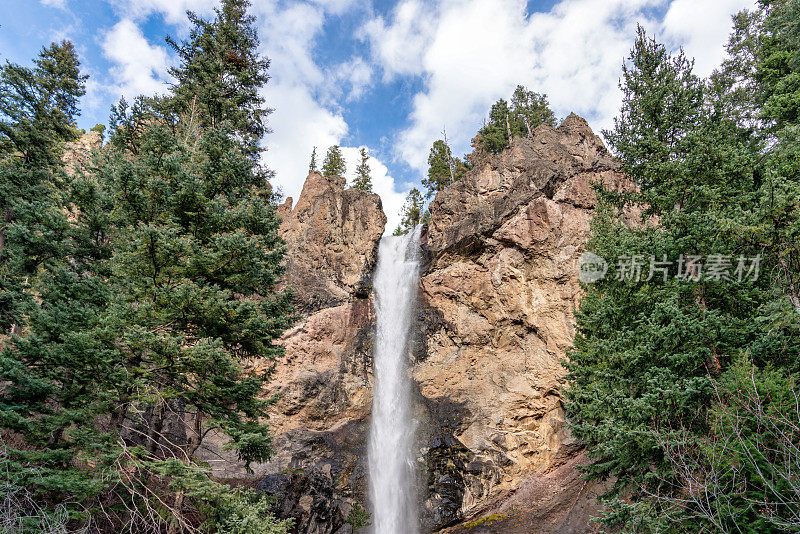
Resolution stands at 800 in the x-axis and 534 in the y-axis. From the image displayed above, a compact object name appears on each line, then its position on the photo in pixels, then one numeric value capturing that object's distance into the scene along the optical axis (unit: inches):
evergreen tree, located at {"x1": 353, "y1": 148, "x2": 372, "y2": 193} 1446.9
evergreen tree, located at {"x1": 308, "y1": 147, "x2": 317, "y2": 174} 1421.0
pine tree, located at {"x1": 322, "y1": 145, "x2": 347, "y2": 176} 1378.0
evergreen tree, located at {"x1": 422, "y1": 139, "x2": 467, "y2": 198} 1374.3
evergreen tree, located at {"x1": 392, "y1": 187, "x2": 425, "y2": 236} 1467.8
